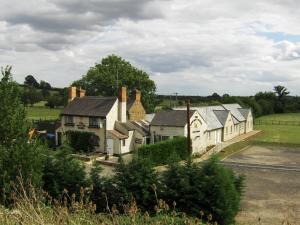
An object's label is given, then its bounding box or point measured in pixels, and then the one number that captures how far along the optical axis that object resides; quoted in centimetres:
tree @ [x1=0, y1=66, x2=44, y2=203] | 1556
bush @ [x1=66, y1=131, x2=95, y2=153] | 4391
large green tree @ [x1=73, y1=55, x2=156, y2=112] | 7512
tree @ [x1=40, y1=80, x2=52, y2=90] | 15464
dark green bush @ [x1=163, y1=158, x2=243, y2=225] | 1903
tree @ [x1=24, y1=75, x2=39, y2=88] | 16075
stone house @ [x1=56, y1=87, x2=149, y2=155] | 4275
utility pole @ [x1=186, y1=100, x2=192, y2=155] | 3675
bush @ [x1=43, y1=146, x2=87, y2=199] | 2019
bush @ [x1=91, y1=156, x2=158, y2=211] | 1939
